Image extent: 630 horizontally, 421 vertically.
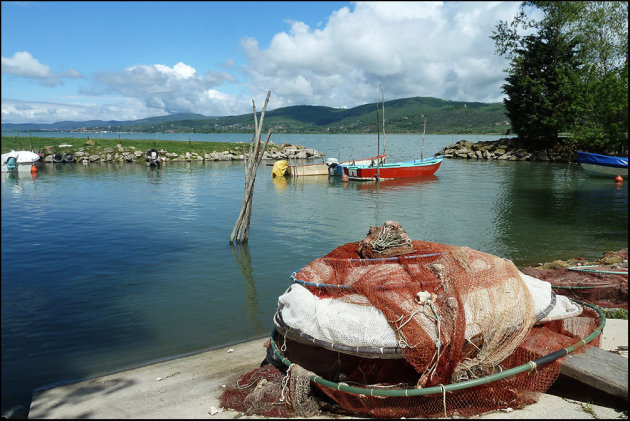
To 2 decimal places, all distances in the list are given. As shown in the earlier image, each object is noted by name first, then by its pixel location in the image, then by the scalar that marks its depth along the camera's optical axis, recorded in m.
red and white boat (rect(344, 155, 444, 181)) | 39.47
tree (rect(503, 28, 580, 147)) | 54.69
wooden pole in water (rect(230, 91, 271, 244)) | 15.81
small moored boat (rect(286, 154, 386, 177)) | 43.81
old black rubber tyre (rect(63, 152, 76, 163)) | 53.02
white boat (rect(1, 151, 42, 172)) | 40.99
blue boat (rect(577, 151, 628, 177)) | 36.32
